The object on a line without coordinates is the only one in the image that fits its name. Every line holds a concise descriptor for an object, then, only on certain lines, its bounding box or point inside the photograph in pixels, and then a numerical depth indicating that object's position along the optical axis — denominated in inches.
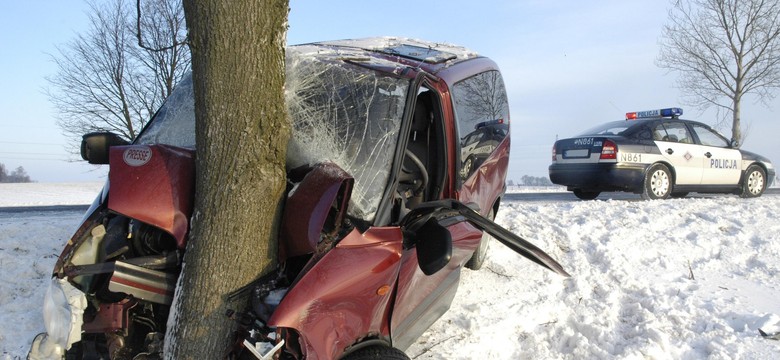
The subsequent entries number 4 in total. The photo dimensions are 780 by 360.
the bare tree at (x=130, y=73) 589.6
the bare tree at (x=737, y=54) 669.3
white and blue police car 380.2
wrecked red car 100.1
